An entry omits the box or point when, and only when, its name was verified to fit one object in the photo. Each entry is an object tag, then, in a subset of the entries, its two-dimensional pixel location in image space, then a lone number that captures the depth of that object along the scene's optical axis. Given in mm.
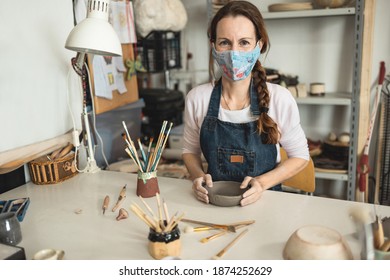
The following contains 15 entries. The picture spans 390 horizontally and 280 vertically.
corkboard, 2116
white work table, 1001
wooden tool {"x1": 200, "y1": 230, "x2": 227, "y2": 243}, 1030
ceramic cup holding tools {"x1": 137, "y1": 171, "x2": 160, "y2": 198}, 1360
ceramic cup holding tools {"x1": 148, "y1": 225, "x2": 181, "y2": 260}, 933
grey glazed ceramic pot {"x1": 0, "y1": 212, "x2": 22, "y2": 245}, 1050
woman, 1446
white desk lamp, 1355
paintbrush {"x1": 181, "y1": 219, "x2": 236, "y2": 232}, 1081
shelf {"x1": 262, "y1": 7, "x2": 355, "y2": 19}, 2238
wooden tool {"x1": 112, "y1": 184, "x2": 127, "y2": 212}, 1285
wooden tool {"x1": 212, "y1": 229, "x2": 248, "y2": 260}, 951
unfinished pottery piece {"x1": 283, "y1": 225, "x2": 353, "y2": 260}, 834
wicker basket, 1541
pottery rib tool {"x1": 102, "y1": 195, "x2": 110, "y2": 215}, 1274
